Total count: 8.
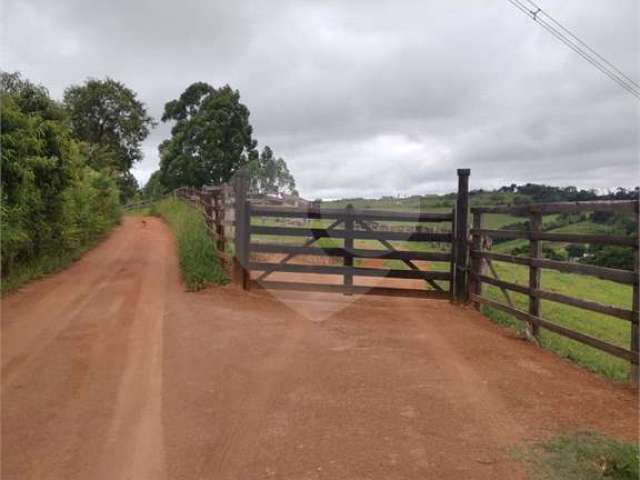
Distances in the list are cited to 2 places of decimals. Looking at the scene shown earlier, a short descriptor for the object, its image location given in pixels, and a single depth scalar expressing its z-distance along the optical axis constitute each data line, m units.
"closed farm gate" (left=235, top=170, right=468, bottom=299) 9.44
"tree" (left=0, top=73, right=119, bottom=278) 9.62
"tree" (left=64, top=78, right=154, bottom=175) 40.72
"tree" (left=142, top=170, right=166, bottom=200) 45.05
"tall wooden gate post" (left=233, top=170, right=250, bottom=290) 10.11
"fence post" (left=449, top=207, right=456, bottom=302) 9.41
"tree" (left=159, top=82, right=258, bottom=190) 36.09
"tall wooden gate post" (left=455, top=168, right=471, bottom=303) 9.16
